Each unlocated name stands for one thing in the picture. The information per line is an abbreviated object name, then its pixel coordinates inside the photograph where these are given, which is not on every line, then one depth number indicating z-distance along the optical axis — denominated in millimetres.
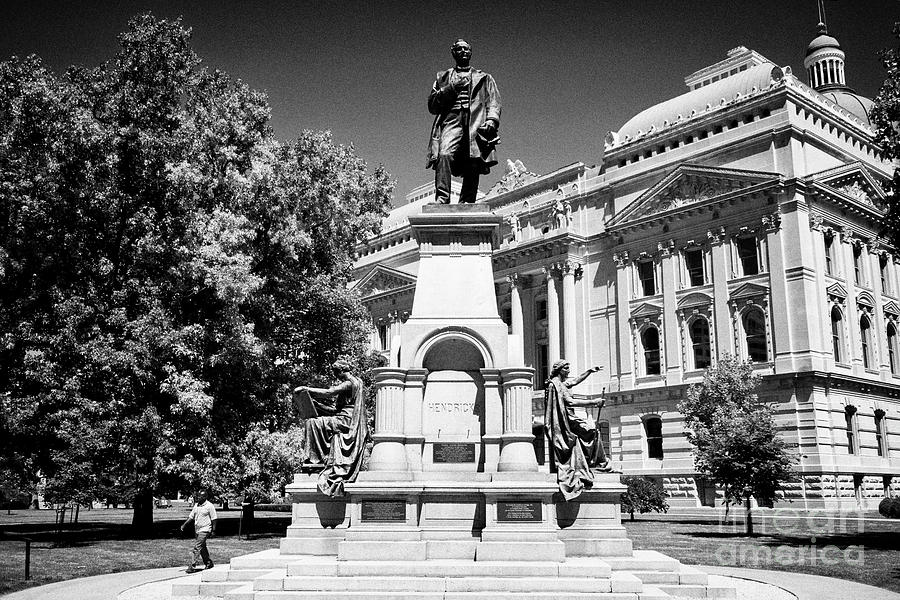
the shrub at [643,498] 34728
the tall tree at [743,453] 28281
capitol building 41906
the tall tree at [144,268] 24078
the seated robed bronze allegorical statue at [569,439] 12406
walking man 15570
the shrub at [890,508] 33469
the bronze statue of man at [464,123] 14375
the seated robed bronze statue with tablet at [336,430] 12625
